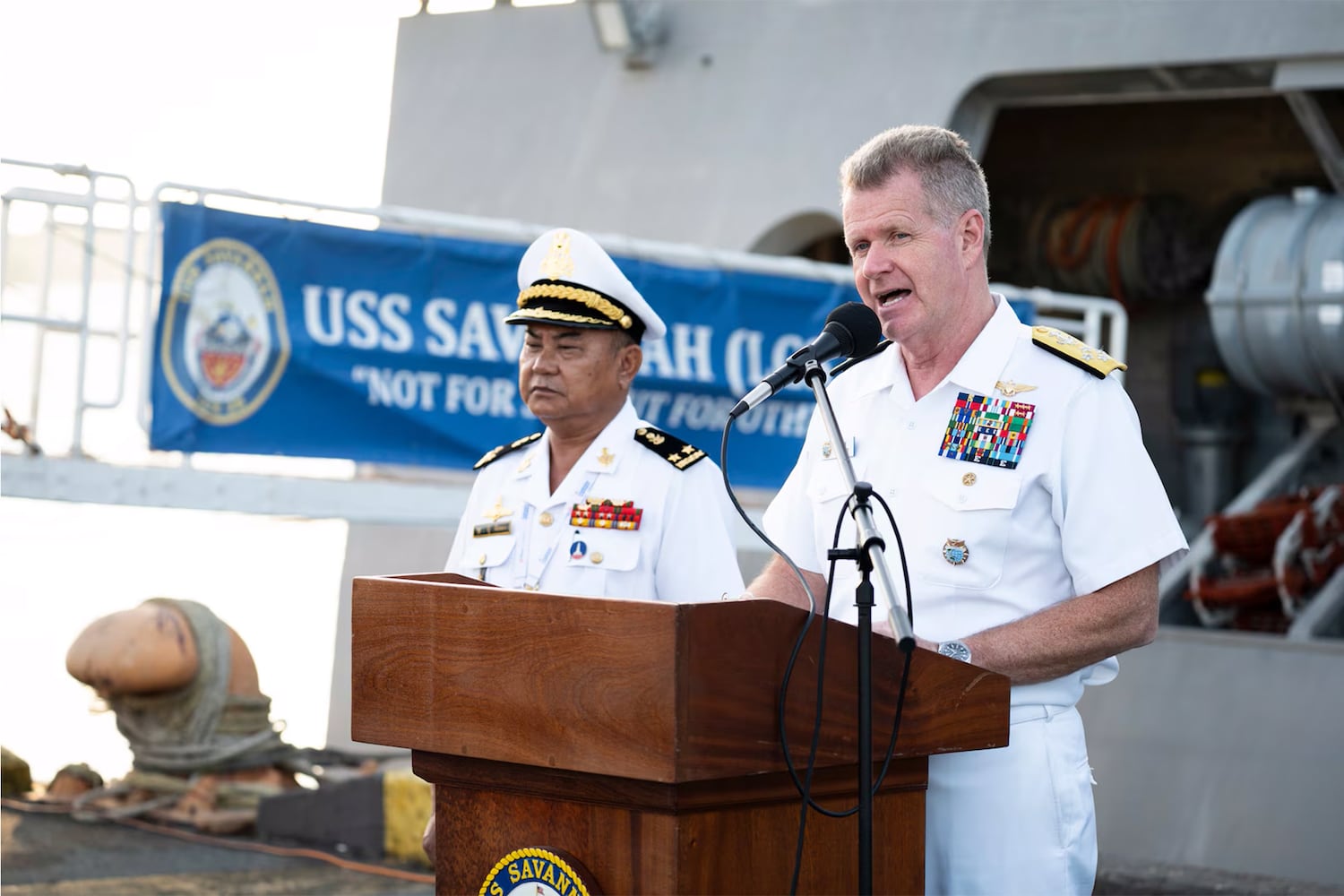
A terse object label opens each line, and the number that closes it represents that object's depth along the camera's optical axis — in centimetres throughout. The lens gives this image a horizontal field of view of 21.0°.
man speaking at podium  487
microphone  472
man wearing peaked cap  573
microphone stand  456
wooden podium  446
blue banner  841
